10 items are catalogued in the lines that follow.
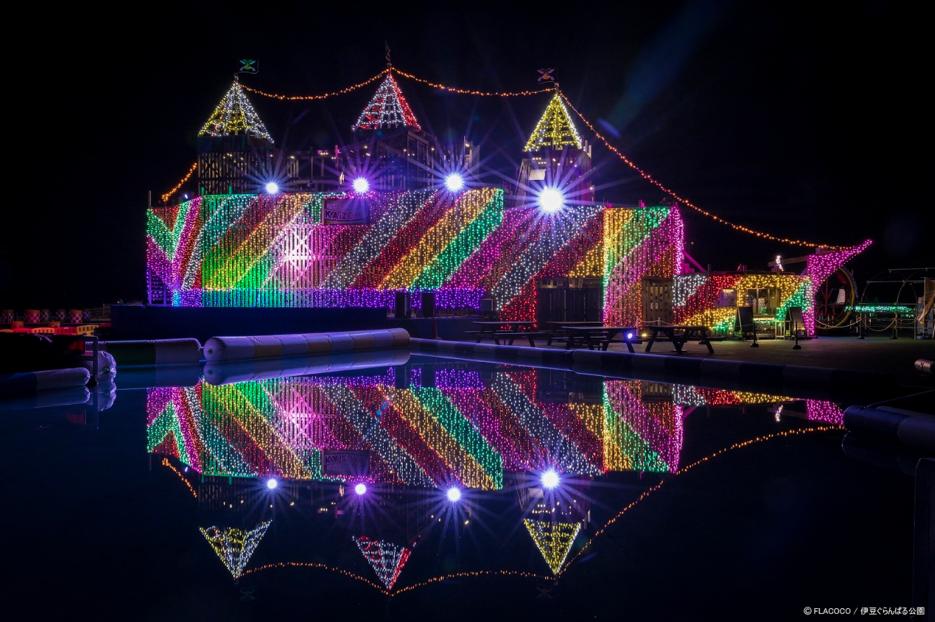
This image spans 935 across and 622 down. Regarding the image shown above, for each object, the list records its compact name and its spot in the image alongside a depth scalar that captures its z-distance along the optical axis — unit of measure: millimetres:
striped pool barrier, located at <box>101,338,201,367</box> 12383
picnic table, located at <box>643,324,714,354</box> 13385
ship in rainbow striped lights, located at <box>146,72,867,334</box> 18016
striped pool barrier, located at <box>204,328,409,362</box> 13078
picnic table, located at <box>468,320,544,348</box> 16203
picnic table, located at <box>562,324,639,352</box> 13477
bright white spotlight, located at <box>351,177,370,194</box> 18578
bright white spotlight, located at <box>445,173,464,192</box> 18406
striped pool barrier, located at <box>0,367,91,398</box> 8445
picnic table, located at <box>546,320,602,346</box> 14278
